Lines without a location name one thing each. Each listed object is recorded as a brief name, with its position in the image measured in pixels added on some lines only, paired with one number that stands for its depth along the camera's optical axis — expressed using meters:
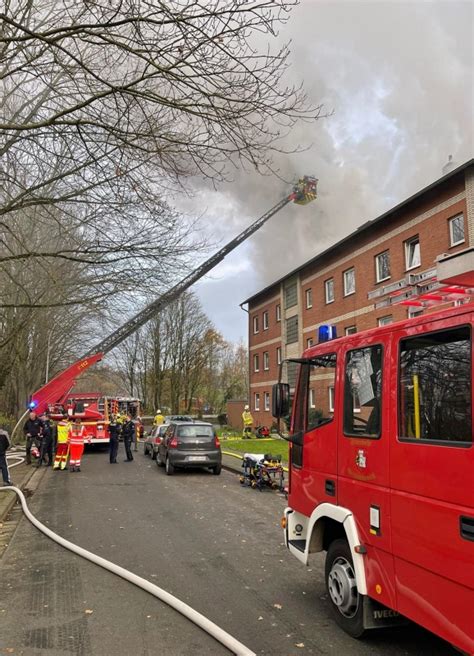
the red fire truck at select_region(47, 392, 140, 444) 18.39
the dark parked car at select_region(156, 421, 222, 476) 13.97
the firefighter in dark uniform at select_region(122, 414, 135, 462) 18.44
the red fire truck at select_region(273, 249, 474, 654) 2.85
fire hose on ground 3.68
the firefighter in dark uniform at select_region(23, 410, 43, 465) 15.78
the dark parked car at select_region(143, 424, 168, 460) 18.72
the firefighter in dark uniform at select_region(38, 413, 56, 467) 15.99
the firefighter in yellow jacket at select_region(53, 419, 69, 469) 15.19
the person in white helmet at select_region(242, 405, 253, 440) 27.59
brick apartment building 18.72
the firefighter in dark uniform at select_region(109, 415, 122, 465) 17.61
